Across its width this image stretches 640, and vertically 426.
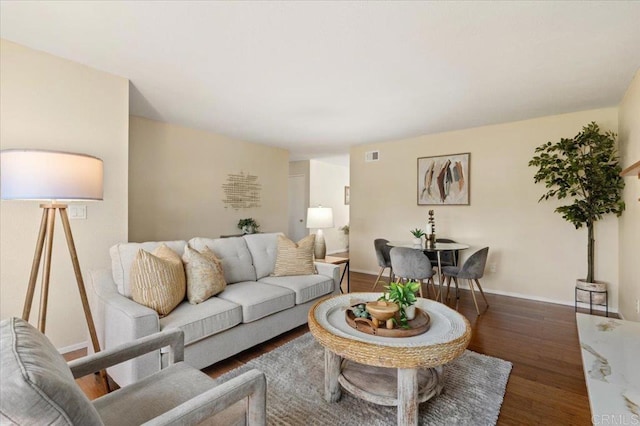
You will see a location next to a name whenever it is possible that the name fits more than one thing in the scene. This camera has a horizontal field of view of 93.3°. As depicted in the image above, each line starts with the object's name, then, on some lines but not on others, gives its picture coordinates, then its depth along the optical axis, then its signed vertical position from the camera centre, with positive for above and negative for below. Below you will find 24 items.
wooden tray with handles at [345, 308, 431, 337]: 1.63 -0.64
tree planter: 3.22 -0.82
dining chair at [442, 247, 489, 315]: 3.38 -0.61
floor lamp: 1.76 +0.16
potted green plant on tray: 1.77 -0.50
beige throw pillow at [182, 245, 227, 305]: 2.26 -0.49
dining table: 3.52 -0.41
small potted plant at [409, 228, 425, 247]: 3.93 -0.33
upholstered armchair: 0.67 -0.59
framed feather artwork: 4.43 +0.51
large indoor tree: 3.17 +0.39
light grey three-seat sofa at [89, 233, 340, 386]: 1.84 -0.70
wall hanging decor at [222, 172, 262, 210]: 5.00 +0.37
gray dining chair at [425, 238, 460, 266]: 4.11 -0.61
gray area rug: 1.67 -1.13
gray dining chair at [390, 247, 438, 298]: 3.39 -0.57
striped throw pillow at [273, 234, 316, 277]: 3.09 -0.48
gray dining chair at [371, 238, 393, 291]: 4.21 -0.55
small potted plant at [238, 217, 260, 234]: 5.10 -0.23
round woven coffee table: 1.45 -0.70
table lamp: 4.34 -0.08
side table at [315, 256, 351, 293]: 3.71 -0.61
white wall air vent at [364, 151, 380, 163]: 5.34 +1.02
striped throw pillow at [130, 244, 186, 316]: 1.98 -0.48
